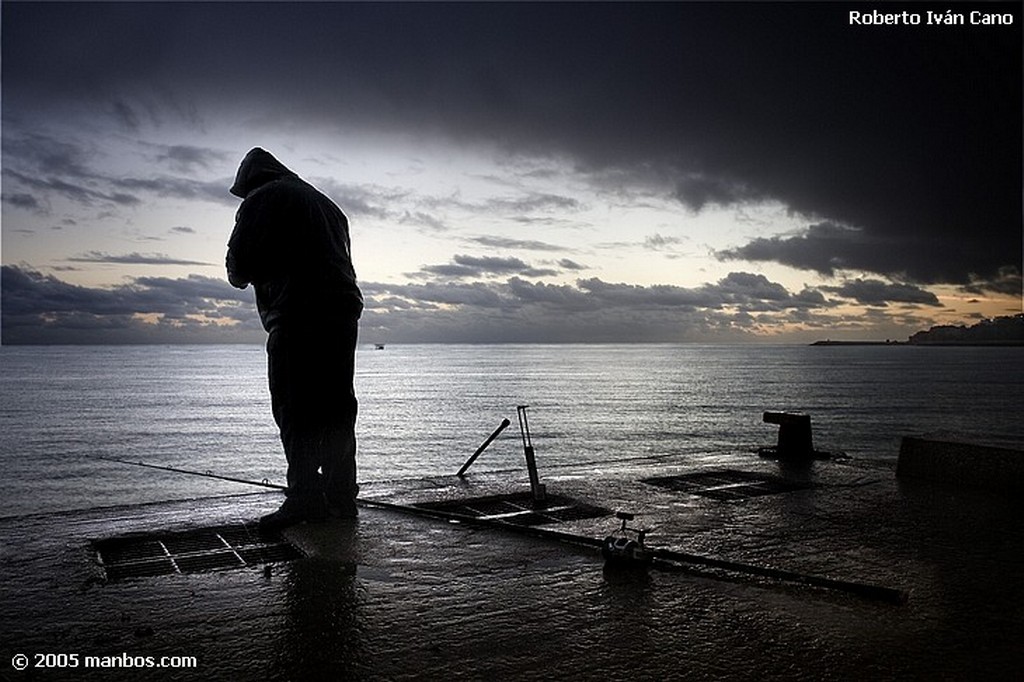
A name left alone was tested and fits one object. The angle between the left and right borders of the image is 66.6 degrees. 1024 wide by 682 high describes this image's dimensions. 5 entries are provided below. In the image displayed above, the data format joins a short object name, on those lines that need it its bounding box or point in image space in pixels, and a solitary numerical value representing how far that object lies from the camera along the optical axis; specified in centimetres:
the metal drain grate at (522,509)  621
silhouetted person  587
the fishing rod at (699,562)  398
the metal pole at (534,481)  679
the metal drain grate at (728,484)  731
